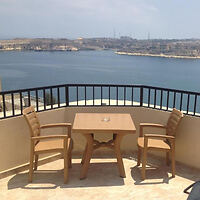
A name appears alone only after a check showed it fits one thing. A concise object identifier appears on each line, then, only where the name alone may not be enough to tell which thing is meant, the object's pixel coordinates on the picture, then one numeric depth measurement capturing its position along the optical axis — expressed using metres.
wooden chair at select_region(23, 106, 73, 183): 3.04
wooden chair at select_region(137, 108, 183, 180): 3.18
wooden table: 3.05
